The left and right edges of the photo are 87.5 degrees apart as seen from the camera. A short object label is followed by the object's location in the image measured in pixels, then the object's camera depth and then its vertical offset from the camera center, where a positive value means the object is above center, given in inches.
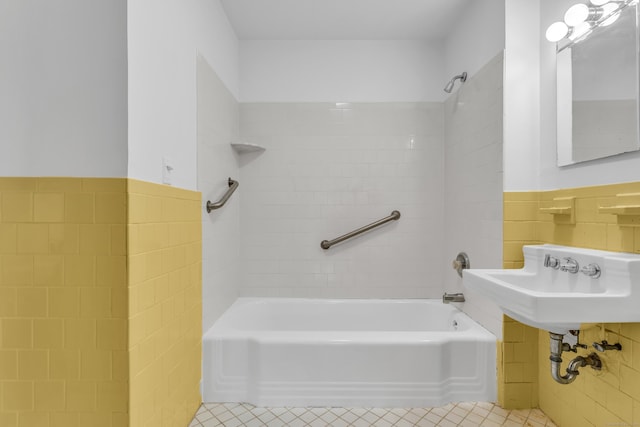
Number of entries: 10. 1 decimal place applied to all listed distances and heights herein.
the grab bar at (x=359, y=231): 93.8 -5.2
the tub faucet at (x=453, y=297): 80.8 -20.8
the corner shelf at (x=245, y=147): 88.5 +17.8
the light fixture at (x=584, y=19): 50.1 +30.6
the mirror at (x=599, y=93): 47.5 +18.8
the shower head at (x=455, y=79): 81.0 +32.3
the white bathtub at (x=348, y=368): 65.5 -30.7
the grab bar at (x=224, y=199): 70.8 +3.1
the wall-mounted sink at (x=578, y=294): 41.7 -11.1
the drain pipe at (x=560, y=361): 49.7 -22.4
